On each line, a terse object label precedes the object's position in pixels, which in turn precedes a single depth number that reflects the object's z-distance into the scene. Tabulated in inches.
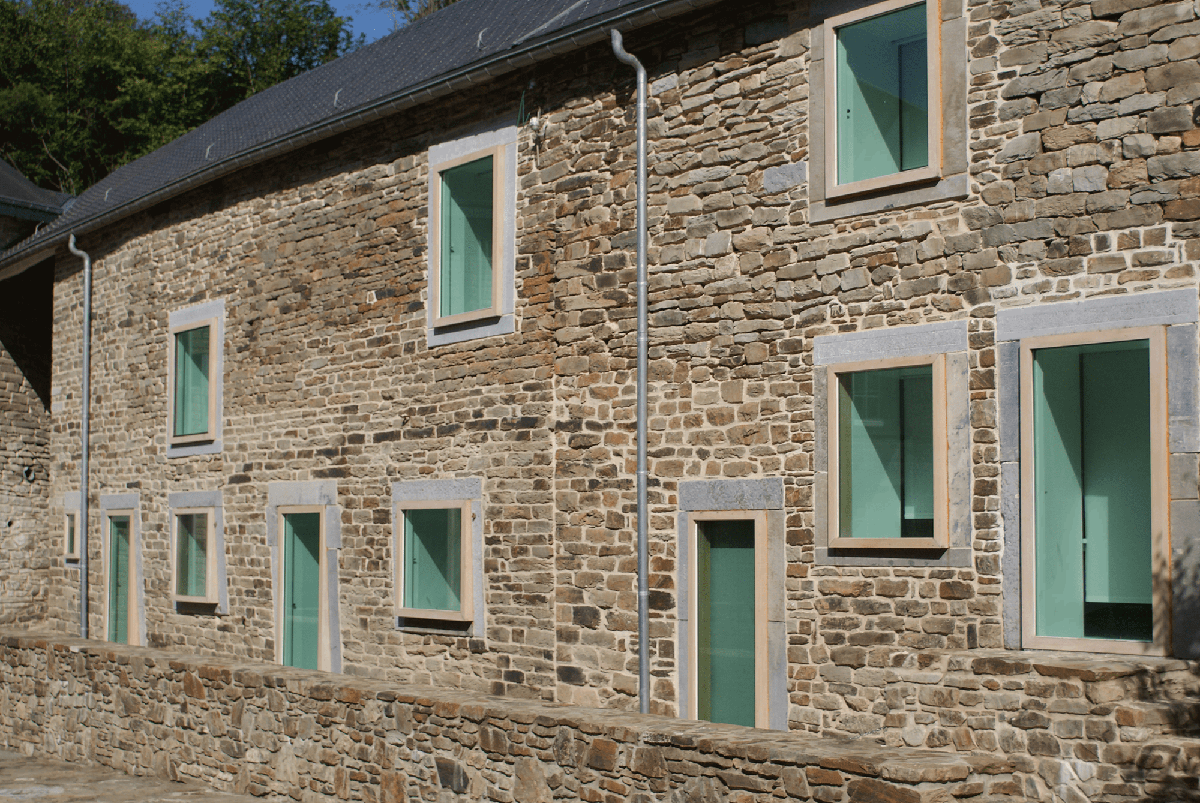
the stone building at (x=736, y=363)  305.3
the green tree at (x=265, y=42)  1226.0
